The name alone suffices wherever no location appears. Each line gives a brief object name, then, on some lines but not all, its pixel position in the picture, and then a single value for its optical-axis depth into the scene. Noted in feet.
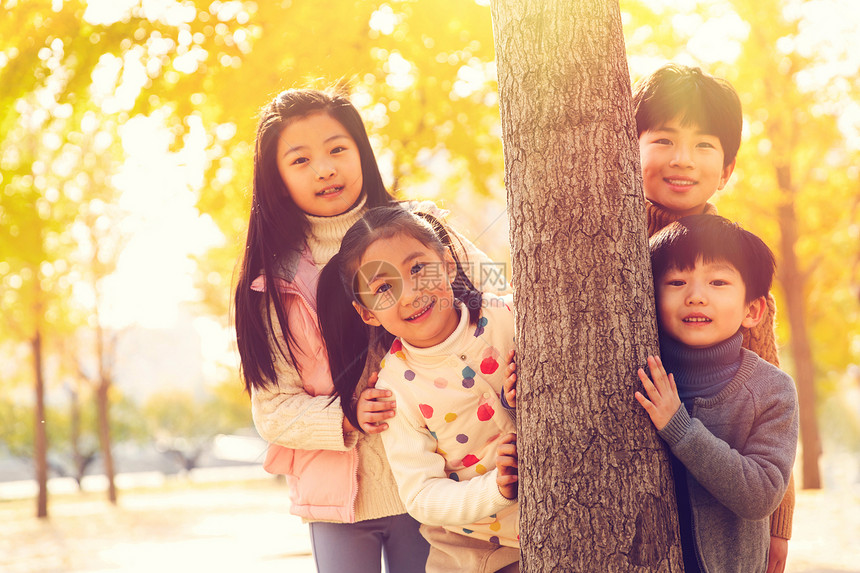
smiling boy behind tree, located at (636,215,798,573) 5.90
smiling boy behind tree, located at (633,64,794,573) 7.88
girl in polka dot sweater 6.97
